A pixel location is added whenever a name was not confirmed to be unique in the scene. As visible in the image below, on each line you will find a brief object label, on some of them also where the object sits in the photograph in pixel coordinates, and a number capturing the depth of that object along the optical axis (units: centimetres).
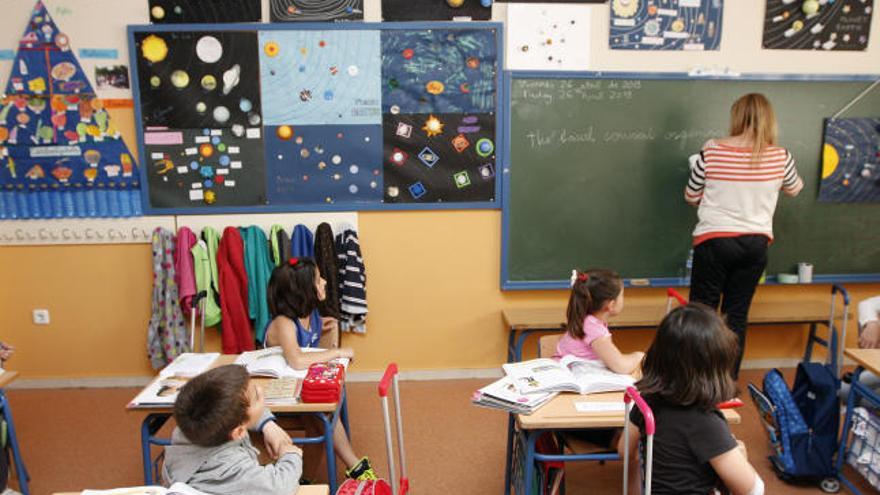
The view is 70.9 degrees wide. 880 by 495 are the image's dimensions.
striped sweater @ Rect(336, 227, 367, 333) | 386
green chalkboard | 390
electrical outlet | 405
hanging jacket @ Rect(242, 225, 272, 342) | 384
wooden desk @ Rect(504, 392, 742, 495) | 207
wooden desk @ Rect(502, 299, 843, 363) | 384
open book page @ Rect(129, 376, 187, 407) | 226
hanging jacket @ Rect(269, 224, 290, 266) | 384
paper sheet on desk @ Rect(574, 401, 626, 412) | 214
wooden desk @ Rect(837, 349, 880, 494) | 258
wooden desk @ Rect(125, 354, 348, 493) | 225
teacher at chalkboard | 335
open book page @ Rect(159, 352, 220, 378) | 257
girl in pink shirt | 257
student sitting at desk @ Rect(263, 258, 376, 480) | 268
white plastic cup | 411
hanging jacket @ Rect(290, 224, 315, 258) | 383
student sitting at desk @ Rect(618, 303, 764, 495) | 175
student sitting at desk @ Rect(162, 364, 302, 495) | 172
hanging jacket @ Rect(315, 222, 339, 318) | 381
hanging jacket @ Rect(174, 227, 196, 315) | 380
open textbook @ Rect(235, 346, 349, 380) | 252
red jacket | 381
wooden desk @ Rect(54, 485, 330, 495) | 180
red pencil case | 228
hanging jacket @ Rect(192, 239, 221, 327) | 382
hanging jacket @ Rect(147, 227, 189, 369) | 384
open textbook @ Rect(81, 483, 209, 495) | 148
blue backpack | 289
